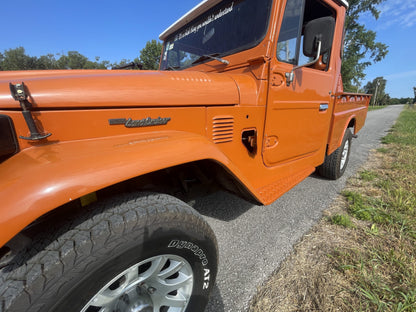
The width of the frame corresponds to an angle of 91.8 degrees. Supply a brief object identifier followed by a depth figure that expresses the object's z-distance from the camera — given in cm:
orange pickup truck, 76
